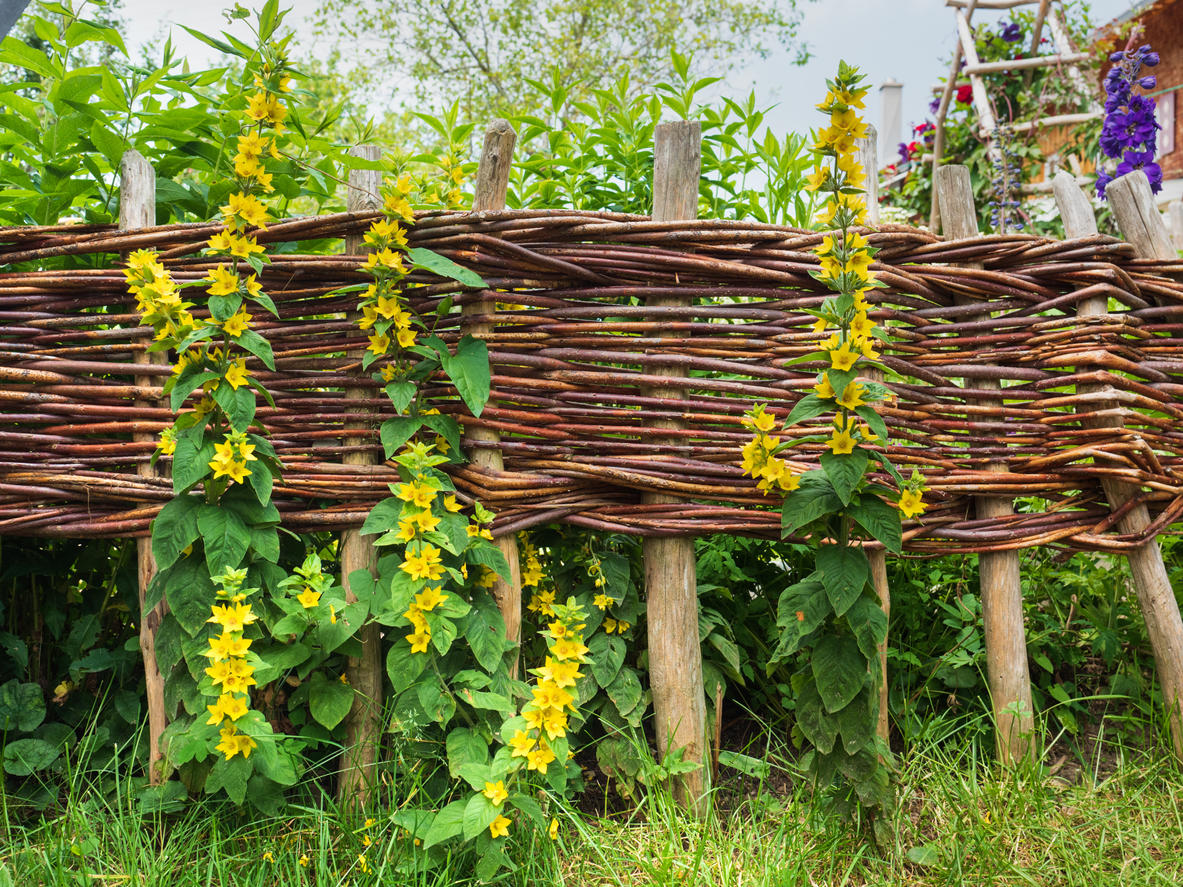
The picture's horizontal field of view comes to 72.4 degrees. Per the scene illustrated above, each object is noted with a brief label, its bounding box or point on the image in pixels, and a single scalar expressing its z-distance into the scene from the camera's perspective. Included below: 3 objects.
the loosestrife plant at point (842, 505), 1.58
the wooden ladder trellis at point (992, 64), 4.78
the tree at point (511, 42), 13.02
